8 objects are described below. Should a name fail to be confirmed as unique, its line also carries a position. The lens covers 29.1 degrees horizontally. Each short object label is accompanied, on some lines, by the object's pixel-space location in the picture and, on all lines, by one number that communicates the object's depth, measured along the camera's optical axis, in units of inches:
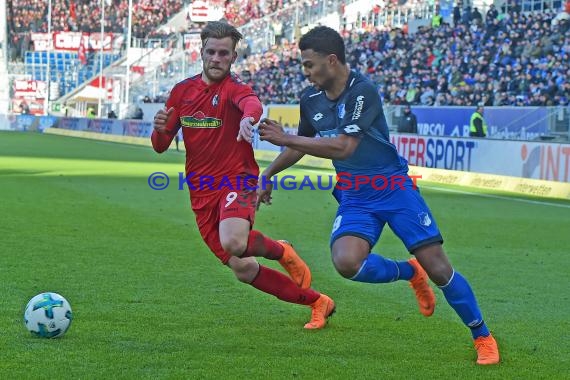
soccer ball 270.2
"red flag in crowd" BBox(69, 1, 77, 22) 3063.5
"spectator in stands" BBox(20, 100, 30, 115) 2851.9
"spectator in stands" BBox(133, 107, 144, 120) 2075.5
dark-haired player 265.3
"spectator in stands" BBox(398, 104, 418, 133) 1183.6
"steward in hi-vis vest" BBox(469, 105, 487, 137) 1065.5
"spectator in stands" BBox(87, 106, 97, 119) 2494.3
